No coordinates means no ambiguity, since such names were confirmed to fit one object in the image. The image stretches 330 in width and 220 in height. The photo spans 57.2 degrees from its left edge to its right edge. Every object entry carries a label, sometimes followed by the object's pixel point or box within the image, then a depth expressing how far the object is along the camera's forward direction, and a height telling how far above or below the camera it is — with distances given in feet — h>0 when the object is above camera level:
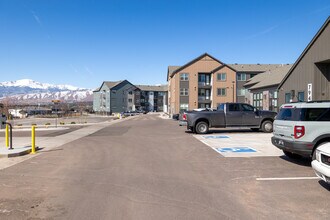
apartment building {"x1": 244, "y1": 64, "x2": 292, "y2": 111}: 101.86 +6.58
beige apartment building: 189.98 +16.56
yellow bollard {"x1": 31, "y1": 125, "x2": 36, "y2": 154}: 41.66 -5.75
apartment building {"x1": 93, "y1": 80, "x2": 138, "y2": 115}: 376.35 +13.38
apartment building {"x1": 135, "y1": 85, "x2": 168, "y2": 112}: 444.96 +13.63
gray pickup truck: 64.85 -2.32
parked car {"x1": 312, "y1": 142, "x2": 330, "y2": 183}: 19.75 -3.79
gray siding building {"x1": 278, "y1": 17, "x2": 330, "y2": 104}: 59.52 +8.15
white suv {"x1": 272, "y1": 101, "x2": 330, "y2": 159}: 28.45 -1.92
